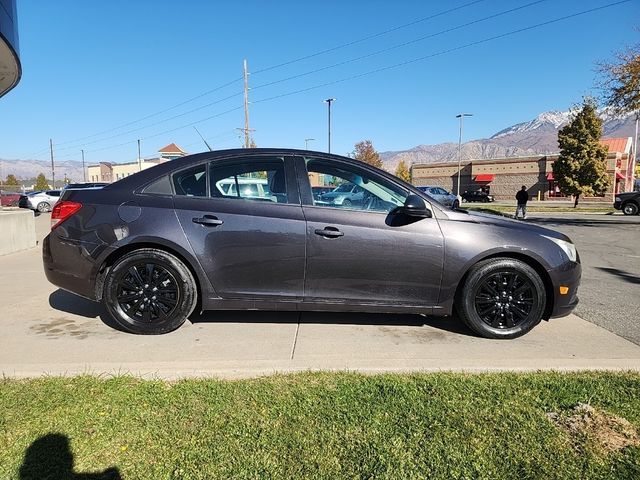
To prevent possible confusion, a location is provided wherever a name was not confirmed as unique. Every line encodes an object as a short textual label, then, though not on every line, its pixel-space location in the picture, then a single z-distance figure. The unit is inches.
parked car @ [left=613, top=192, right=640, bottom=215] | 909.2
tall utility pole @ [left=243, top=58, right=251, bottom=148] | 1365.7
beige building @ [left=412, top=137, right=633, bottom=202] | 2103.8
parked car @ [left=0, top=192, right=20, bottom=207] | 1195.9
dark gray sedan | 155.3
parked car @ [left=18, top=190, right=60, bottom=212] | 1045.8
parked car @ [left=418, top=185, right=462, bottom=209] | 1253.6
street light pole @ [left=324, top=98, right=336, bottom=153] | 2026.6
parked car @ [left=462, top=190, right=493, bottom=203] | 2003.0
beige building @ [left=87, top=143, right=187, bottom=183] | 3666.3
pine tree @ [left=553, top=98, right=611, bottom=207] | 1480.1
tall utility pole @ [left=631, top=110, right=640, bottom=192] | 2141.9
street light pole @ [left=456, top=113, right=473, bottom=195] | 2262.3
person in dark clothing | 842.8
